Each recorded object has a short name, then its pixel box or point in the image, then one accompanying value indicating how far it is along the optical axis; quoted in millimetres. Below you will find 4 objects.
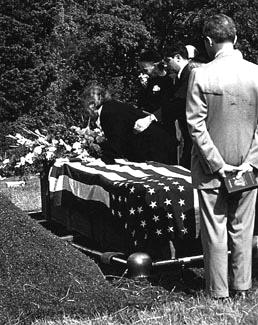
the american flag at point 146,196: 6801
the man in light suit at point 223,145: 5523
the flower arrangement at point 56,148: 9297
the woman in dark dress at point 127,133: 8430
